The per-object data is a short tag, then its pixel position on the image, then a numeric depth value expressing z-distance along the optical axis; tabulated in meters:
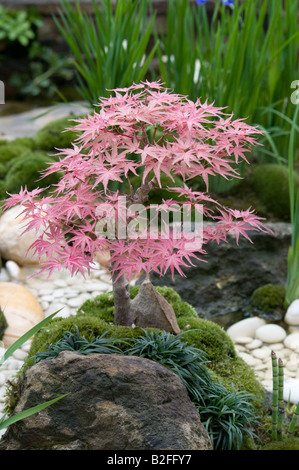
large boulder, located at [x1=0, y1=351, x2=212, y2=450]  1.65
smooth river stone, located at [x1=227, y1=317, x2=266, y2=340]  2.90
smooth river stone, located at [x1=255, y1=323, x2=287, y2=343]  2.84
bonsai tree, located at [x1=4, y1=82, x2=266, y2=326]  1.66
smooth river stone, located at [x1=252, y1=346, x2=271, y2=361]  2.73
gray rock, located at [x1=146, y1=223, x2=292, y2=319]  3.10
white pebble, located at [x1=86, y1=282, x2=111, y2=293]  3.14
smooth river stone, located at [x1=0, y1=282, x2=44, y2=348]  2.69
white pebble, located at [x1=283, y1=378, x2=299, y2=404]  2.27
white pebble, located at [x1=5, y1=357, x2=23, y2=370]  2.51
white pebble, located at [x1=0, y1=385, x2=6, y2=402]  2.24
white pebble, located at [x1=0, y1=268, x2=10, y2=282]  3.18
